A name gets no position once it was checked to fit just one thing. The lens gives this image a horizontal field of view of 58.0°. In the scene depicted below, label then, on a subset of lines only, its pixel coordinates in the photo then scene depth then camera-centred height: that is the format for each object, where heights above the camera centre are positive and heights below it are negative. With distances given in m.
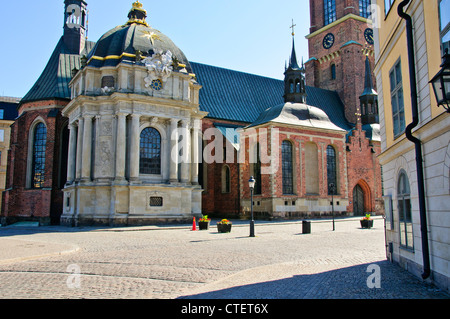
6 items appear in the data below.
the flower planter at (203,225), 24.04 -0.96
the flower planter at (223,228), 21.80 -1.03
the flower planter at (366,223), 24.67 -0.91
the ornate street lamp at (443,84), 5.55 +1.71
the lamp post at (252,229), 19.16 -0.97
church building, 28.77 +5.50
